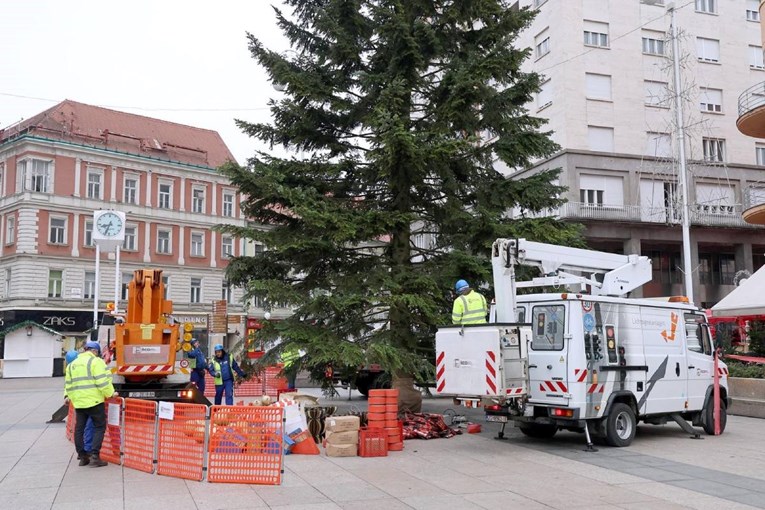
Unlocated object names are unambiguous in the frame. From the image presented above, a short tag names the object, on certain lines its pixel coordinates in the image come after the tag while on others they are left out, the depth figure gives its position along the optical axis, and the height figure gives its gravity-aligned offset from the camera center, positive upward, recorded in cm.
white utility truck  1066 -47
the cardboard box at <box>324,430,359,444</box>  1047 -167
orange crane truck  1384 -40
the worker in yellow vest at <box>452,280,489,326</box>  1127 +29
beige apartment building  3722 +1124
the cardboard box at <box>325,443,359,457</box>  1043 -185
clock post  2623 +383
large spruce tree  1358 +329
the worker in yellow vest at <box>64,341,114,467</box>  957 -96
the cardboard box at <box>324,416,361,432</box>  1049 -147
